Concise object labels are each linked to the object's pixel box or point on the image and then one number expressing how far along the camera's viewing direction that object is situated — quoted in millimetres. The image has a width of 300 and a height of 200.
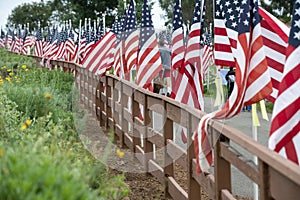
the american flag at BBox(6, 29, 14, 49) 47694
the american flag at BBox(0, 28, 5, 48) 57375
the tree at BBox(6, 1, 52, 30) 96181
